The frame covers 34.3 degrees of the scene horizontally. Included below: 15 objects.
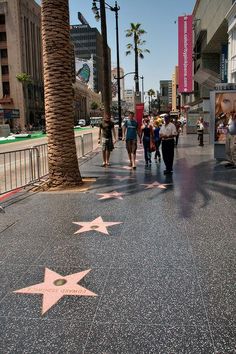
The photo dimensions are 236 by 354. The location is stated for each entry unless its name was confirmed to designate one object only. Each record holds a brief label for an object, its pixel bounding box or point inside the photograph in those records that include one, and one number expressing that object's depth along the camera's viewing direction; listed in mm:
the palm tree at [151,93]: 139625
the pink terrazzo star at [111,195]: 8222
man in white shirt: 11172
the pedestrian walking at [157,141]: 14539
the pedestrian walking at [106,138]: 13250
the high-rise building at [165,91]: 177550
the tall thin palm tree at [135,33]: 48969
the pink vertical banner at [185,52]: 36125
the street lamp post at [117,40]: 23480
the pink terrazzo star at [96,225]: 5906
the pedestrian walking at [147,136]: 13031
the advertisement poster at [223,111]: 13328
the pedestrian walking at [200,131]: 20719
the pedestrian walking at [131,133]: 12188
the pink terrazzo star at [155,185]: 9148
